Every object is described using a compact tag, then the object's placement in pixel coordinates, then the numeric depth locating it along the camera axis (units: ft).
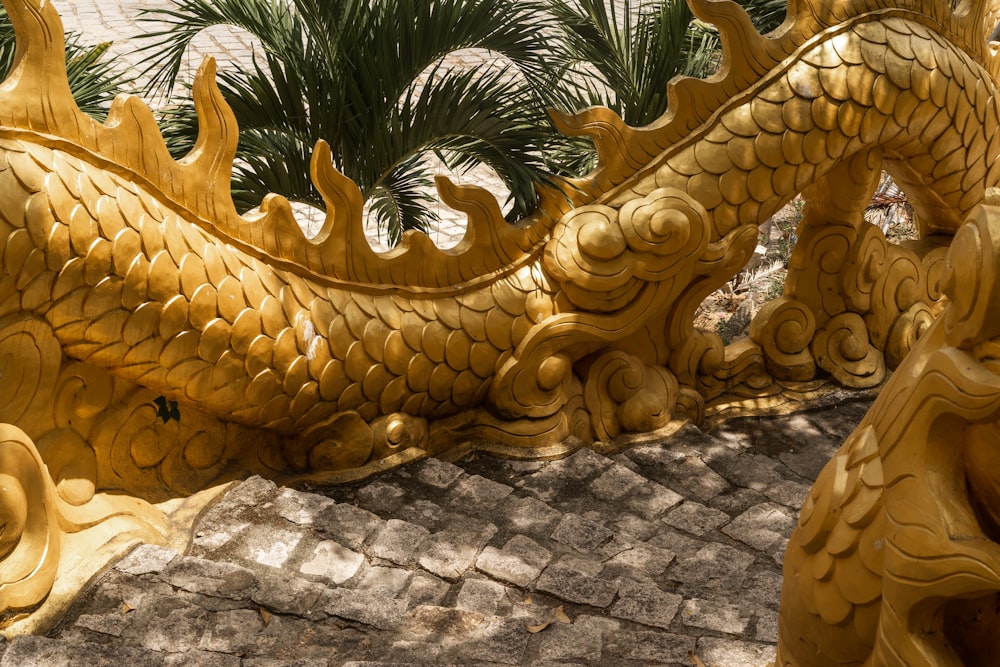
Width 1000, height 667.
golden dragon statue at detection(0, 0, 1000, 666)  6.36
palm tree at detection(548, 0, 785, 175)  15.42
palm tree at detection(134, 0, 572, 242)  14.21
